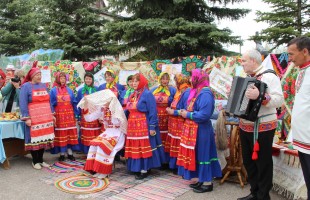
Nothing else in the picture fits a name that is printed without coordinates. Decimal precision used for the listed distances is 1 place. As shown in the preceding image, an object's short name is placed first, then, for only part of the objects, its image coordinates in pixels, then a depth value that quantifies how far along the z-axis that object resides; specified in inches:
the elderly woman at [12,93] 249.3
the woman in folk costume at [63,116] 236.1
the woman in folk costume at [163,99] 215.2
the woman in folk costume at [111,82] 241.8
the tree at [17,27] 649.6
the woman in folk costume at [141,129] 195.3
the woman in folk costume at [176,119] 195.4
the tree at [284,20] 422.0
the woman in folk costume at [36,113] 213.3
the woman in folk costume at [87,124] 242.2
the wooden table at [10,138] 222.0
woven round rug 179.7
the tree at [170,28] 342.3
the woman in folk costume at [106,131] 197.2
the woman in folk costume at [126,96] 215.0
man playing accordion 134.3
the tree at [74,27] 498.0
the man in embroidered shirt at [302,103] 111.3
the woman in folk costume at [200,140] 169.6
